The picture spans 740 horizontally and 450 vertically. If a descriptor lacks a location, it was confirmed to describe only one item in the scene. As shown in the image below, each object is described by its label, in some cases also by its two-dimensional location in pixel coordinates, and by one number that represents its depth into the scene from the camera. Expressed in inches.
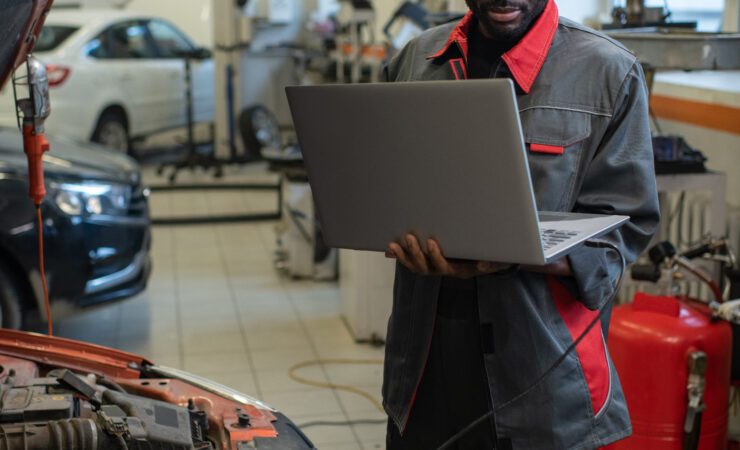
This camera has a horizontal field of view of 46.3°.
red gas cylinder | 97.0
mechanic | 59.6
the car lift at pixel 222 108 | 306.3
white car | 295.4
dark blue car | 140.3
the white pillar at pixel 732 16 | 167.5
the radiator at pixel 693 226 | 131.7
